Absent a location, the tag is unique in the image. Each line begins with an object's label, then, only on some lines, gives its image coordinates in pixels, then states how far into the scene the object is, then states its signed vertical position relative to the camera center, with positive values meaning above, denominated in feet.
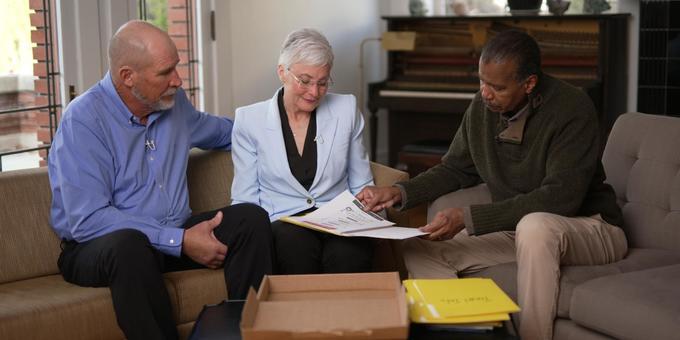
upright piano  17.20 -0.63
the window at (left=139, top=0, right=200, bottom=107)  14.66 +0.13
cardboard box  5.93 -1.93
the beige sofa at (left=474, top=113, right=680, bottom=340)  7.99 -2.28
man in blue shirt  8.49 -1.67
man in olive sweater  8.59 -1.65
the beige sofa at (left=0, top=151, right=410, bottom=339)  8.26 -2.42
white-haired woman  9.68 -1.16
